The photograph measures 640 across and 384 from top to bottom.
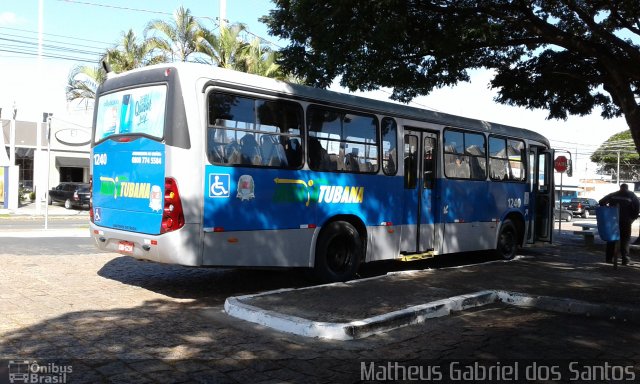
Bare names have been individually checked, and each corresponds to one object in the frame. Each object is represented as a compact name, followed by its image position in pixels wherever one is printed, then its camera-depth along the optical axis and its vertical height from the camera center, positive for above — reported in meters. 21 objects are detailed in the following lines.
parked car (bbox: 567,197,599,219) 41.09 -0.36
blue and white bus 6.97 +0.36
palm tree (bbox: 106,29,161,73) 23.19 +5.95
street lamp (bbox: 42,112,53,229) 16.11 +1.99
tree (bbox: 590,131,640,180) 76.86 +6.36
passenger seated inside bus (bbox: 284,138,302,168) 7.95 +0.68
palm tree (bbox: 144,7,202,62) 22.31 +6.60
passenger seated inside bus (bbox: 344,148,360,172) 8.84 +0.62
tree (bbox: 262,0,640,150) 10.80 +3.50
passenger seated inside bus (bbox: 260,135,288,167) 7.63 +0.65
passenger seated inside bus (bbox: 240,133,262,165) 7.41 +0.64
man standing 11.87 -0.14
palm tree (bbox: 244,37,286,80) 21.66 +5.43
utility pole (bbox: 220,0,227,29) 21.36 +7.13
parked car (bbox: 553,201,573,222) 37.31 -0.88
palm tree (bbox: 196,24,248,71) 21.31 +5.89
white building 35.53 +3.15
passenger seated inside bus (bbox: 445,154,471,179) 10.78 +0.67
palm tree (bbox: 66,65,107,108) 24.19 +4.95
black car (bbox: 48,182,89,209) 31.08 +0.13
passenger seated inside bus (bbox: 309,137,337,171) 8.28 +0.64
